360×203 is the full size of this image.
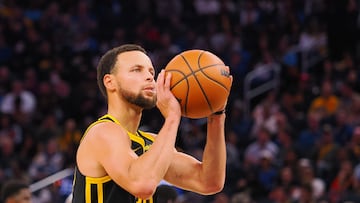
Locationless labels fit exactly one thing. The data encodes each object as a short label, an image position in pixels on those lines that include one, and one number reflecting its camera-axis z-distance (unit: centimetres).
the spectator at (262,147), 1324
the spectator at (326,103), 1386
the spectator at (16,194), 708
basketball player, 420
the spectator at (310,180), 1122
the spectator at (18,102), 1538
